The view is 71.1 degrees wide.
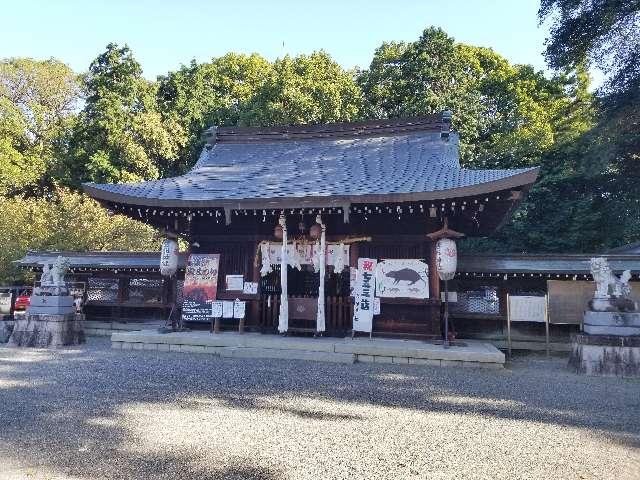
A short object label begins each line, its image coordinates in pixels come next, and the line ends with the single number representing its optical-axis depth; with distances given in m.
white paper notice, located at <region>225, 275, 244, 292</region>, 11.09
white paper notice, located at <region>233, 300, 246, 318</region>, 10.59
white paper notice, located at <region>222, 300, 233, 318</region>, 10.68
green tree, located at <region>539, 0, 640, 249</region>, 15.18
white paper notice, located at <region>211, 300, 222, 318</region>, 10.66
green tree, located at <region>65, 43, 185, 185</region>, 24.28
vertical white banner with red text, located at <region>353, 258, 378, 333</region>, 10.05
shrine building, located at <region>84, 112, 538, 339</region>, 9.43
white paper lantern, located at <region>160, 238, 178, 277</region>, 10.75
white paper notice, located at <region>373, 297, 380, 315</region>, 10.16
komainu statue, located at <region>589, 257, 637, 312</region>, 8.12
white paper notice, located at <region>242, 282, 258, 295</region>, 10.97
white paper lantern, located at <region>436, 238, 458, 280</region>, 9.26
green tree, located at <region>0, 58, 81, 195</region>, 24.84
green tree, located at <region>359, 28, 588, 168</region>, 24.14
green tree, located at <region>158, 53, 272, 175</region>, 26.98
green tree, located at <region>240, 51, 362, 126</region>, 24.12
